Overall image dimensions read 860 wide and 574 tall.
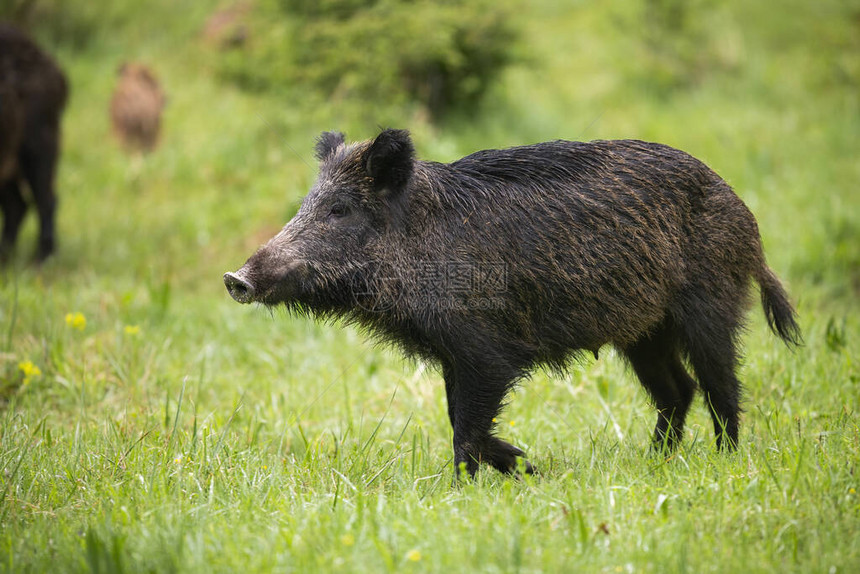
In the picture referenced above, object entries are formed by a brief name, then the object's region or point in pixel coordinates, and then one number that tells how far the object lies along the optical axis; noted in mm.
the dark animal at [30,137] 15703
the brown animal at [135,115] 20375
